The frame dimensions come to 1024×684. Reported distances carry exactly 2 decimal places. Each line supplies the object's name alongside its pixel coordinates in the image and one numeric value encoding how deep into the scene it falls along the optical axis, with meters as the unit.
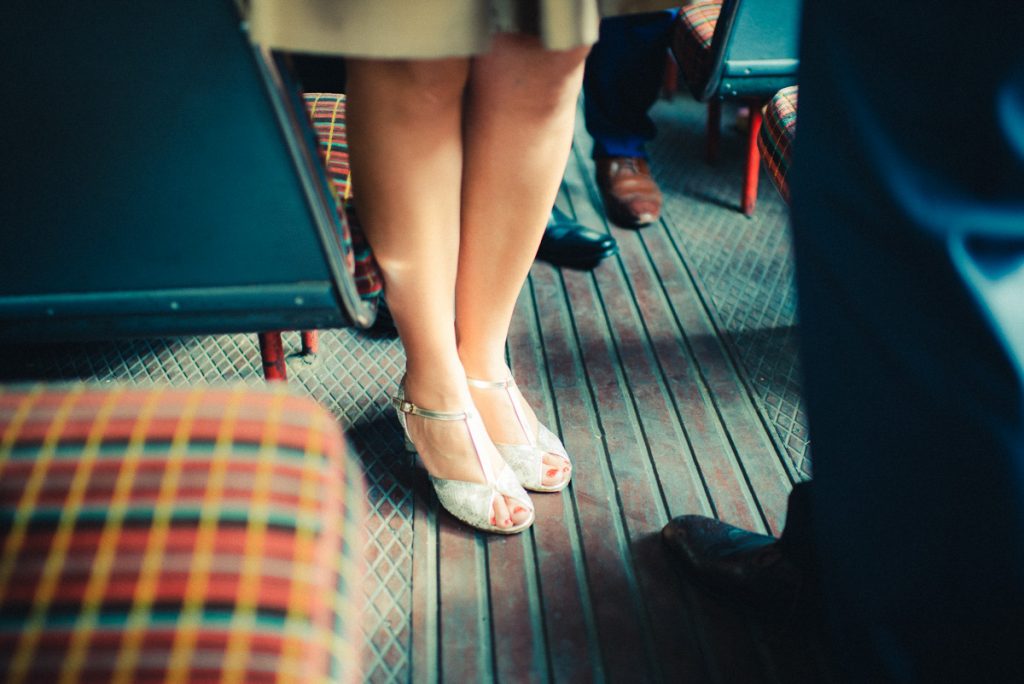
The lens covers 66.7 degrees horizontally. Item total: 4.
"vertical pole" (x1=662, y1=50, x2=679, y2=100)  2.47
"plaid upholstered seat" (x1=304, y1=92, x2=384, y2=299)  0.90
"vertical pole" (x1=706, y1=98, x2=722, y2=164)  2.00
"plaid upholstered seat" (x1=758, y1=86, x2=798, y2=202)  1.18
